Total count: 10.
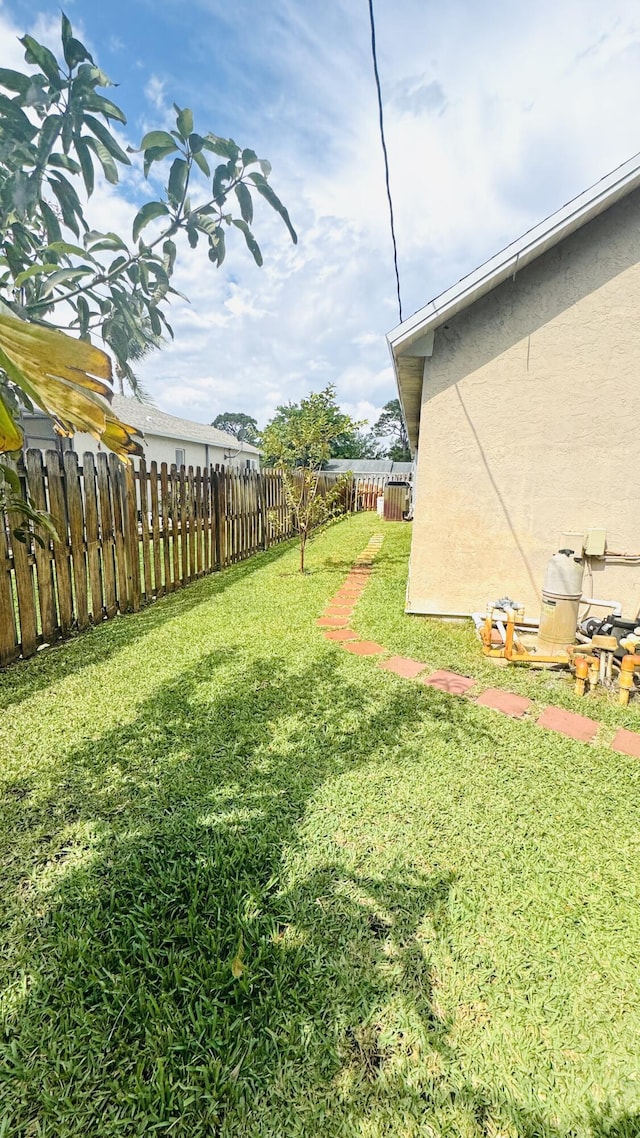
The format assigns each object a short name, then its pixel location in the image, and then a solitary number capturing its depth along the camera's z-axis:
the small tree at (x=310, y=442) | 9.50
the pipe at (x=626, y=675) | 4.11
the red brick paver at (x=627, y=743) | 3.38
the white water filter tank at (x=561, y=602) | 4.72
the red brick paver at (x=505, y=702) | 3.94
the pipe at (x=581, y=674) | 4.27
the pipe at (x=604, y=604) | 5.15
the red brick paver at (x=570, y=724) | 3.60
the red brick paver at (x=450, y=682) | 4.27
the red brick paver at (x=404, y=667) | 4.59
